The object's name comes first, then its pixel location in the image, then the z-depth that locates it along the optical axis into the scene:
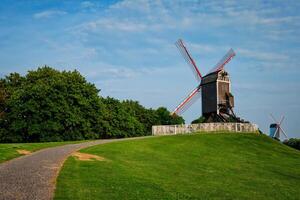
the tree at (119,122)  74.62
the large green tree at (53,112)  60.00
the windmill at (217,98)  71.06
